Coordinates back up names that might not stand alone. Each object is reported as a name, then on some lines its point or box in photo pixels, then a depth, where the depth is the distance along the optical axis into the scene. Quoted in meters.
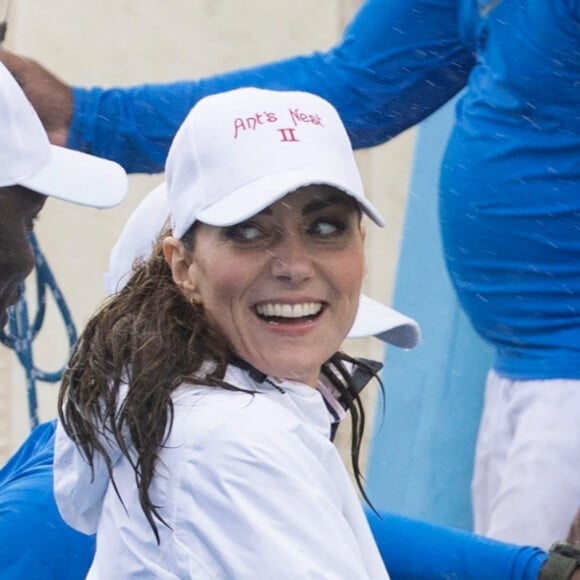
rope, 8.65
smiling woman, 7.33
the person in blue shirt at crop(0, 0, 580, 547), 8.27
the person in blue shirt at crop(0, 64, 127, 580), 7.66
